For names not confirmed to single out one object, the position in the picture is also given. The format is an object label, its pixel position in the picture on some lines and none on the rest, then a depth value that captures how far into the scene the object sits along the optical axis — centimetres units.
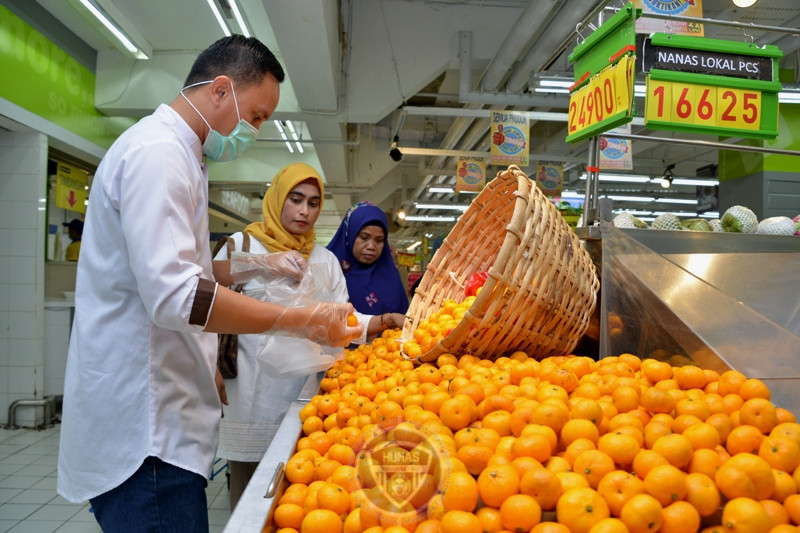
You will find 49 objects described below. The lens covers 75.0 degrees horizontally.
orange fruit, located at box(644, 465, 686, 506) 89
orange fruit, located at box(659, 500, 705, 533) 85
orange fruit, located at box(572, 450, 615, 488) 98
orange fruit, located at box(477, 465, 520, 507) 94
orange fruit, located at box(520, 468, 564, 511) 92
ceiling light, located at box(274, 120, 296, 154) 866
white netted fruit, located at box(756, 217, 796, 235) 251
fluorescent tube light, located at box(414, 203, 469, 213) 1556
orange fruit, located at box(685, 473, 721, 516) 89
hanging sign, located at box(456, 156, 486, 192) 920
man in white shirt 123
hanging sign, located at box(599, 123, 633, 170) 711
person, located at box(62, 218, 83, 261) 699
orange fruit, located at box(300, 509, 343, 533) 98
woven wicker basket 161
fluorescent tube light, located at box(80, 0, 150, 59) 505
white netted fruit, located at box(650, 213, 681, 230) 276
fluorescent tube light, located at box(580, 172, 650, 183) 1165
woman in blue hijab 304
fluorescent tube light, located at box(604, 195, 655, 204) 1548
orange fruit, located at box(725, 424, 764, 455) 106
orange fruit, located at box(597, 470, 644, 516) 90
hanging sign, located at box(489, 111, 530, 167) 739
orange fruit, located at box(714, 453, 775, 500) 91
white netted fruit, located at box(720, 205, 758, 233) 273
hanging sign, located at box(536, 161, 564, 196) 982
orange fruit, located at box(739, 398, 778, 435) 113
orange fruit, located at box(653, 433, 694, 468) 98
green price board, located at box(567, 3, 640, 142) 219
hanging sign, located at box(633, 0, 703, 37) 383
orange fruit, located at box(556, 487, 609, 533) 87
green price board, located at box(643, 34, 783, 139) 245
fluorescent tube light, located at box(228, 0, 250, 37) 475
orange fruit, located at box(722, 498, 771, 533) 83
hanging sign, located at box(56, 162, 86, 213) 665
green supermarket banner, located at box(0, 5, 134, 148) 515
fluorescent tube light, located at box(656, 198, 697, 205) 1592
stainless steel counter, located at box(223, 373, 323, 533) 97
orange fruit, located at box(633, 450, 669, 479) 97
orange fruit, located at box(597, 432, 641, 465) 102
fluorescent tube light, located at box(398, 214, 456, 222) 1900
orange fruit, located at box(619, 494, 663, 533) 84
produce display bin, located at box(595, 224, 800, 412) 147
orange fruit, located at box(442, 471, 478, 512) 94
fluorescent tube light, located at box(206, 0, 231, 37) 476
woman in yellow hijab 228
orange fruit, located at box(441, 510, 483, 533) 87
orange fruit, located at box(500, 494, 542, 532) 89
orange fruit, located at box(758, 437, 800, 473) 100
